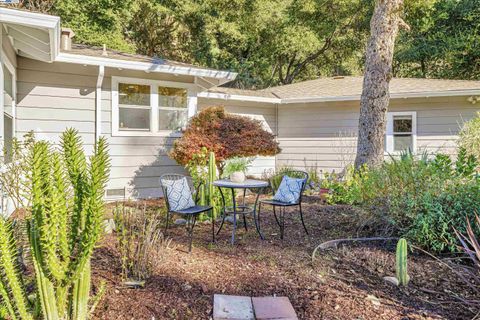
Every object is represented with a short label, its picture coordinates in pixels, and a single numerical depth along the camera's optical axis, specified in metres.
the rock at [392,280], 3.25
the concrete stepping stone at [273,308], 2.57
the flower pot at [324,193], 7.49
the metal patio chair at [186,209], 4.39
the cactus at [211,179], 5.55
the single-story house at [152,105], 6.18
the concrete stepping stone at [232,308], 2.57
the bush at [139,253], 3.11
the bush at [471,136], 7.33
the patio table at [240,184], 4.68
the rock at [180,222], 5.51
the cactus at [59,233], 2.06
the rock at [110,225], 4.66
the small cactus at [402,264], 3.20
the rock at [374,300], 2.83
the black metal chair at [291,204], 4.87
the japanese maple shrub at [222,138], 7.11
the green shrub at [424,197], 4.00
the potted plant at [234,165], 7.81
